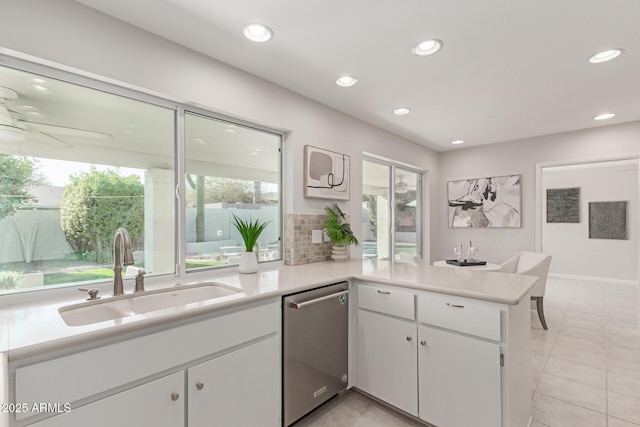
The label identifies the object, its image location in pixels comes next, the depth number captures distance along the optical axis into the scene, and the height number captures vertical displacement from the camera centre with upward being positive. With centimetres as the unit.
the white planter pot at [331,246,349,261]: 283 -34
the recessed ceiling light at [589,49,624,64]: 205 +115
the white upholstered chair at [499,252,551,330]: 310 -59
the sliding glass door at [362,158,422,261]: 381 +10
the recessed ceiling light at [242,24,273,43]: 177 +113
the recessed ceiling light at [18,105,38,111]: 150 +56
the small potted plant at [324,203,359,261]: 277 -16
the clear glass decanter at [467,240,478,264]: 359 -44
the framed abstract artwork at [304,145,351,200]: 274 +43
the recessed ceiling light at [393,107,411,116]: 312 +114
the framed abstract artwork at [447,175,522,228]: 441 +24
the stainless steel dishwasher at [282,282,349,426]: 169 -81
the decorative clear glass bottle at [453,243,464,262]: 358 -47
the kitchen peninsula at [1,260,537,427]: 100 -59
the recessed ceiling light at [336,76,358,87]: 241 +113
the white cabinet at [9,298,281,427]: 97 -64
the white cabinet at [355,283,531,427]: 147 -79
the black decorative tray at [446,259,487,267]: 332 -53
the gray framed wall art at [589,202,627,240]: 546 -6
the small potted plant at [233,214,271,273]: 214 -22
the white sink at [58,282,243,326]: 136 -45
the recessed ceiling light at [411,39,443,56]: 192 +113
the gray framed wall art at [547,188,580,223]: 589 +24
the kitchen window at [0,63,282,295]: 147 +22
